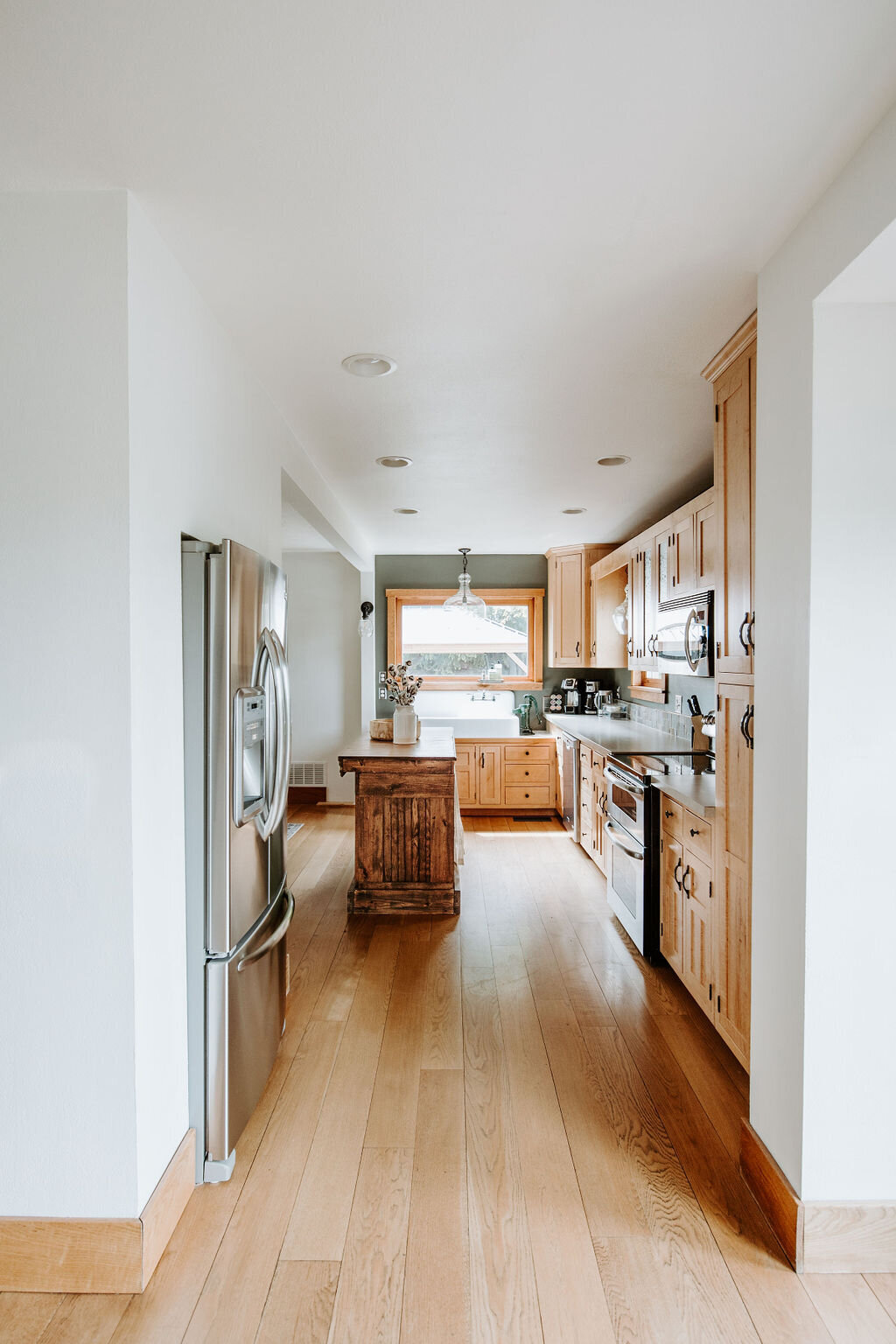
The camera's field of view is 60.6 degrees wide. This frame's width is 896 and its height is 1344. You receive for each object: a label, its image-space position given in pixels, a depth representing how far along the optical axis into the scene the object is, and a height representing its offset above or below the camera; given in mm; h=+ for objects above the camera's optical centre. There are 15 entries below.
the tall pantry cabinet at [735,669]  2359 -11
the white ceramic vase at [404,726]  4793 -373
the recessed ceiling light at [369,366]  2639 +1054
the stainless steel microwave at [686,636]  3605 +153
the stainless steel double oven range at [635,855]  3619 -935
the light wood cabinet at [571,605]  6617 +539
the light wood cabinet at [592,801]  5008 -921
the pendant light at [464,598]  6363 +568
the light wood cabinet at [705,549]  3533 +556
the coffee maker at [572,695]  7340 -275
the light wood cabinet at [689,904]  2801 -947
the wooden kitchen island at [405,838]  4355 -988
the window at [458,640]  7484 +265
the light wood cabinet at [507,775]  6910 -982
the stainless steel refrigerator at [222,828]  2057 -447
